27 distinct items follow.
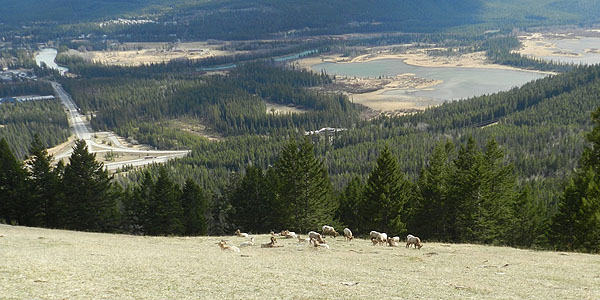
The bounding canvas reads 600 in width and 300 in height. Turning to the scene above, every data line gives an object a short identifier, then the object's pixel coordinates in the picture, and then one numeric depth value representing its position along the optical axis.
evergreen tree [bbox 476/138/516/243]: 55.78
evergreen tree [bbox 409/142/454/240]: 59.75
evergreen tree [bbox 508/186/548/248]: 62.16
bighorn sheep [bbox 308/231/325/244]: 42.69
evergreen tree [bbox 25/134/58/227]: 61.44
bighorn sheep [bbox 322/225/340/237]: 48.74
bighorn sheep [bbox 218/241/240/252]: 39.77
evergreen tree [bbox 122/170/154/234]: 67.31
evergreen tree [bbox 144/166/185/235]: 64.94
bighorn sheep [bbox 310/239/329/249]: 40.58
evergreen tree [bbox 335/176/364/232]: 70.31
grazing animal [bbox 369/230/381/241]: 44.75
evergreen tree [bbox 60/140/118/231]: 62.38
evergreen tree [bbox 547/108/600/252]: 48.22
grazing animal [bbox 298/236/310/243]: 43.40
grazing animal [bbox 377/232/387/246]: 44.38
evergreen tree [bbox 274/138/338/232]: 62.47
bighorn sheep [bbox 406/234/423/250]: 42.12
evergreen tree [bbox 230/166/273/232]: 73.31
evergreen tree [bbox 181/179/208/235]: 71.19
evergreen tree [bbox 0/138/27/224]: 59.97
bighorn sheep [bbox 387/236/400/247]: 43.91
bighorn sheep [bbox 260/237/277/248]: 41.66
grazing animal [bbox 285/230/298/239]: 46.78
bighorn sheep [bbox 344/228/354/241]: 46.69
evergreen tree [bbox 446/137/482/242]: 56.04
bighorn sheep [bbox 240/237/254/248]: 42.84
